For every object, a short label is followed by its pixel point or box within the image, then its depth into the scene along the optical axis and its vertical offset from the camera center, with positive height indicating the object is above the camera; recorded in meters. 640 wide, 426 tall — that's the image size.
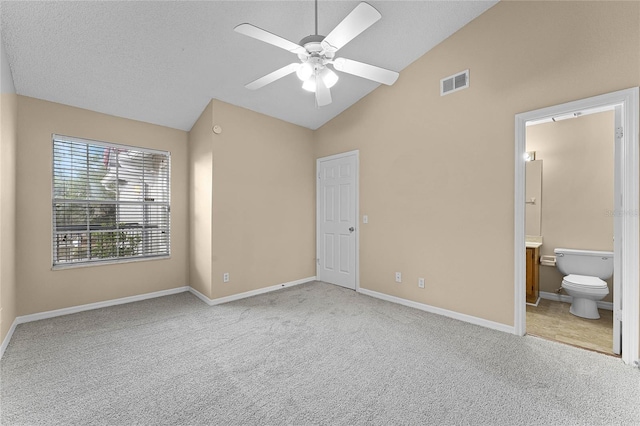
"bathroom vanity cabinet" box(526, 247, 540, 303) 3.75 -0.86
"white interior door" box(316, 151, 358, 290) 4.34 -0.13
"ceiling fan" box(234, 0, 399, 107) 1.78 +1.13
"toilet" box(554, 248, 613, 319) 3.14 -0.81
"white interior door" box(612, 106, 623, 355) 2.34 -0.26
